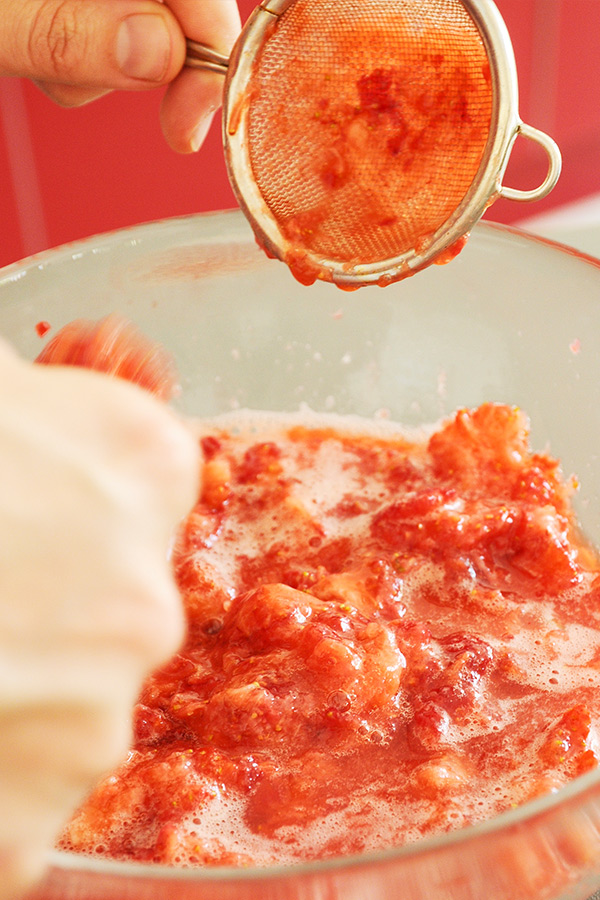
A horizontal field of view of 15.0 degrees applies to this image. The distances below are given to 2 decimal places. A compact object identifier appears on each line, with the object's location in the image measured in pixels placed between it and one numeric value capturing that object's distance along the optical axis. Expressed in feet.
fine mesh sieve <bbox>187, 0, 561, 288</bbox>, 1.72
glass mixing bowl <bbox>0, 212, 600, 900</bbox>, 1.84
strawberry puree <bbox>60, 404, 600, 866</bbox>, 1.58
